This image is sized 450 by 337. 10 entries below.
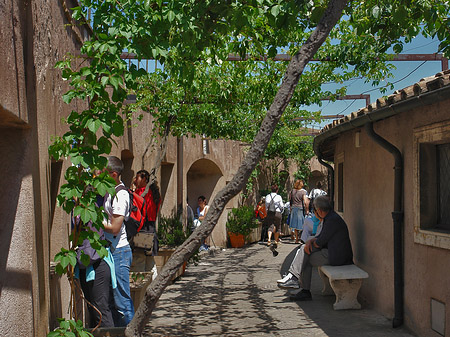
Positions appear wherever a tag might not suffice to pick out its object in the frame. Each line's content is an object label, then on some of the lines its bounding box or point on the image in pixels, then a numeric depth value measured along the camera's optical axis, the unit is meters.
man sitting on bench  7.45
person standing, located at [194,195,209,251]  15.08
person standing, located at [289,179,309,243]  15.97
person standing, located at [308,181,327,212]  15.52
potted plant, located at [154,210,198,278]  9.84
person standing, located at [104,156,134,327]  5.16
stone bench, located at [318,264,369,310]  7.00
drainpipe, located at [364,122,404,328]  6.09
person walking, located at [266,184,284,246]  16.06
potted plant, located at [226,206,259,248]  16.72
